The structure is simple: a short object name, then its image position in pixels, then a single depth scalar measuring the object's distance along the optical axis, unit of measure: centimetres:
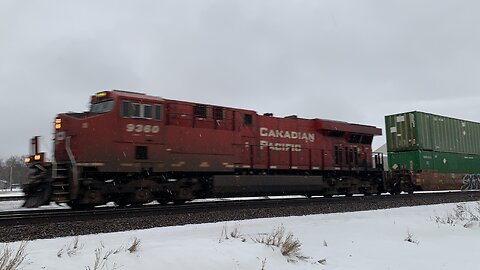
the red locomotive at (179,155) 1052
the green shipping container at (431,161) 1972
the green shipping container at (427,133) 2011
